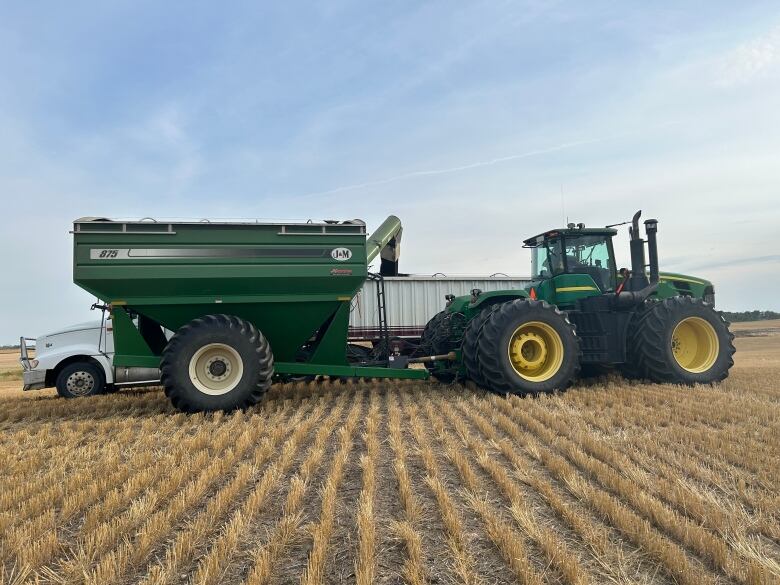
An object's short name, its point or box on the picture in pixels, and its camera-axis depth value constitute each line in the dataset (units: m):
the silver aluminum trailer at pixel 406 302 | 12.16
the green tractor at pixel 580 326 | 6.76
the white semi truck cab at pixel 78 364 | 8.28
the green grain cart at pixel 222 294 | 5.96
